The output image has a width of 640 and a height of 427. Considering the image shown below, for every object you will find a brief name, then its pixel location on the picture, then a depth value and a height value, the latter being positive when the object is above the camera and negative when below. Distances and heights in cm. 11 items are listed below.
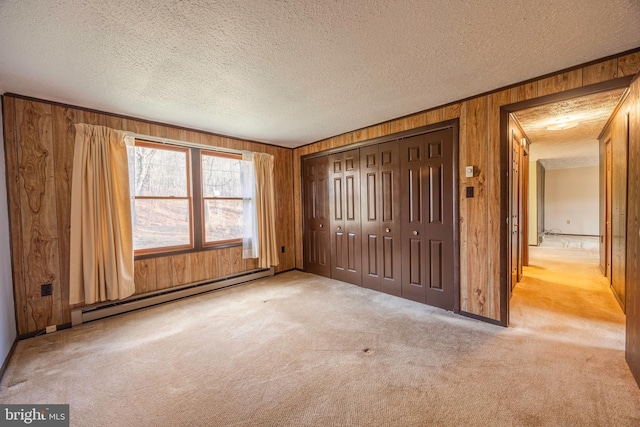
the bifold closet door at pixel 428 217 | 304 -13
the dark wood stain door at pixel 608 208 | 378 -9
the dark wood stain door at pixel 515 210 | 347 -8
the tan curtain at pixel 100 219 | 280 -5
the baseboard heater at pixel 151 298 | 287 -109
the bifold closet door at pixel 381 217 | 354 -13
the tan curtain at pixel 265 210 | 441 +1
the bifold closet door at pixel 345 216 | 404 -12
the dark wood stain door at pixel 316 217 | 454 -14
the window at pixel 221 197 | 400 +23
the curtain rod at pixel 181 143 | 326 +97
